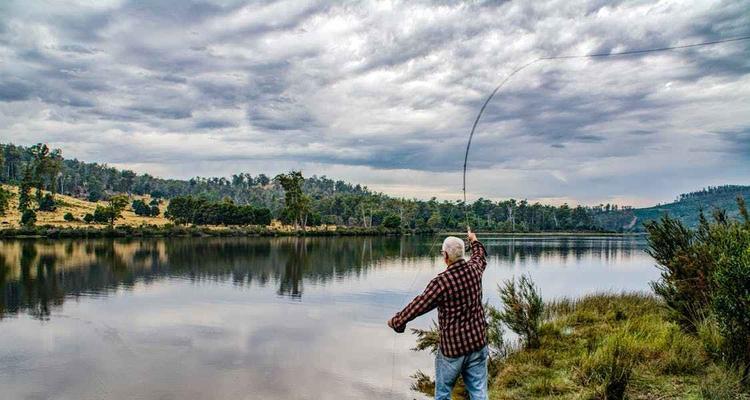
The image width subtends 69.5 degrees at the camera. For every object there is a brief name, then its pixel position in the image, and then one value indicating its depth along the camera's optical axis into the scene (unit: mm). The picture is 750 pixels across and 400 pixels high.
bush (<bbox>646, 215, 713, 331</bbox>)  10802
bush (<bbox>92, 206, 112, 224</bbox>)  95500
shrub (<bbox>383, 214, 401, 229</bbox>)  117188
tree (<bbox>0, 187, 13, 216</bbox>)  82888
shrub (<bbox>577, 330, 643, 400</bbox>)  7461
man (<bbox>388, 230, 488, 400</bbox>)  5094
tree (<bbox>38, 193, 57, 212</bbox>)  99938
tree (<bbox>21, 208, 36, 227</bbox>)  80938
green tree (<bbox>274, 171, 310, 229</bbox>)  97875
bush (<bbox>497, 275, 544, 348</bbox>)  12484
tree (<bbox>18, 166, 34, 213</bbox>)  91625
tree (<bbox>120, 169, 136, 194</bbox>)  165000
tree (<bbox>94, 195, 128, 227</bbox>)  90856
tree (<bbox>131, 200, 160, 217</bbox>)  122312
